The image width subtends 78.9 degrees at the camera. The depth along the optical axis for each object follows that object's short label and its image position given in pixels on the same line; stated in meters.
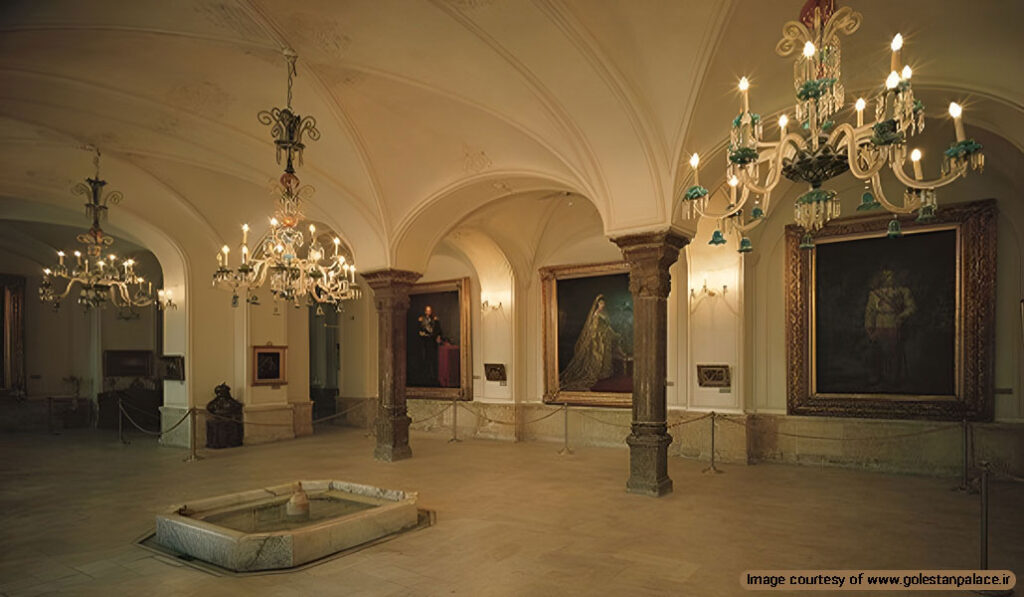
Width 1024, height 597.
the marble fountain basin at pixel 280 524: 5.06
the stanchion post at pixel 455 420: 12.84
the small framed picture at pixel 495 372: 13.09
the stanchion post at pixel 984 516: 4.48
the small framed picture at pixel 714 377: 10.12
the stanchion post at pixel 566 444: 10.97
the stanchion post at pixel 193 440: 10.80
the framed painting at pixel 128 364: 16.25
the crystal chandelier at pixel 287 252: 6.31
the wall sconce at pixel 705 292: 10.18
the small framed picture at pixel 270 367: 12.84
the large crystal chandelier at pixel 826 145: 3.52
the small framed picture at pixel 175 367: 12.40
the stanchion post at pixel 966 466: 7.74
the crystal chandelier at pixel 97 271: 8.84
